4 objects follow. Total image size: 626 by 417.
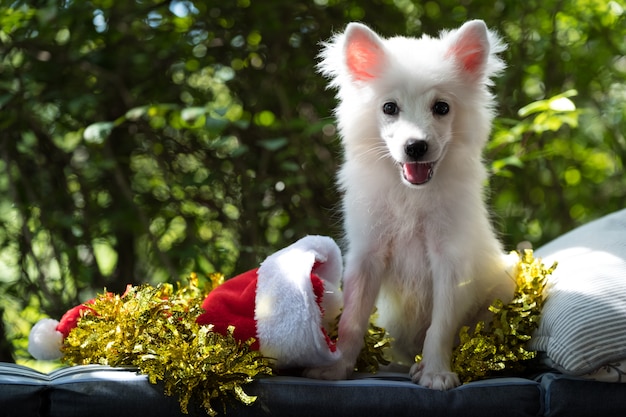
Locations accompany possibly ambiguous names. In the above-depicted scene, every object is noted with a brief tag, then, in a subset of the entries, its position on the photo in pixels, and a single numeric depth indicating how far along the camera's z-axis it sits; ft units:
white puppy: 7.30
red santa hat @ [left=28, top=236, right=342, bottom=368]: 6.86
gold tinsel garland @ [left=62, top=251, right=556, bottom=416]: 6.41
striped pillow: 6.40
